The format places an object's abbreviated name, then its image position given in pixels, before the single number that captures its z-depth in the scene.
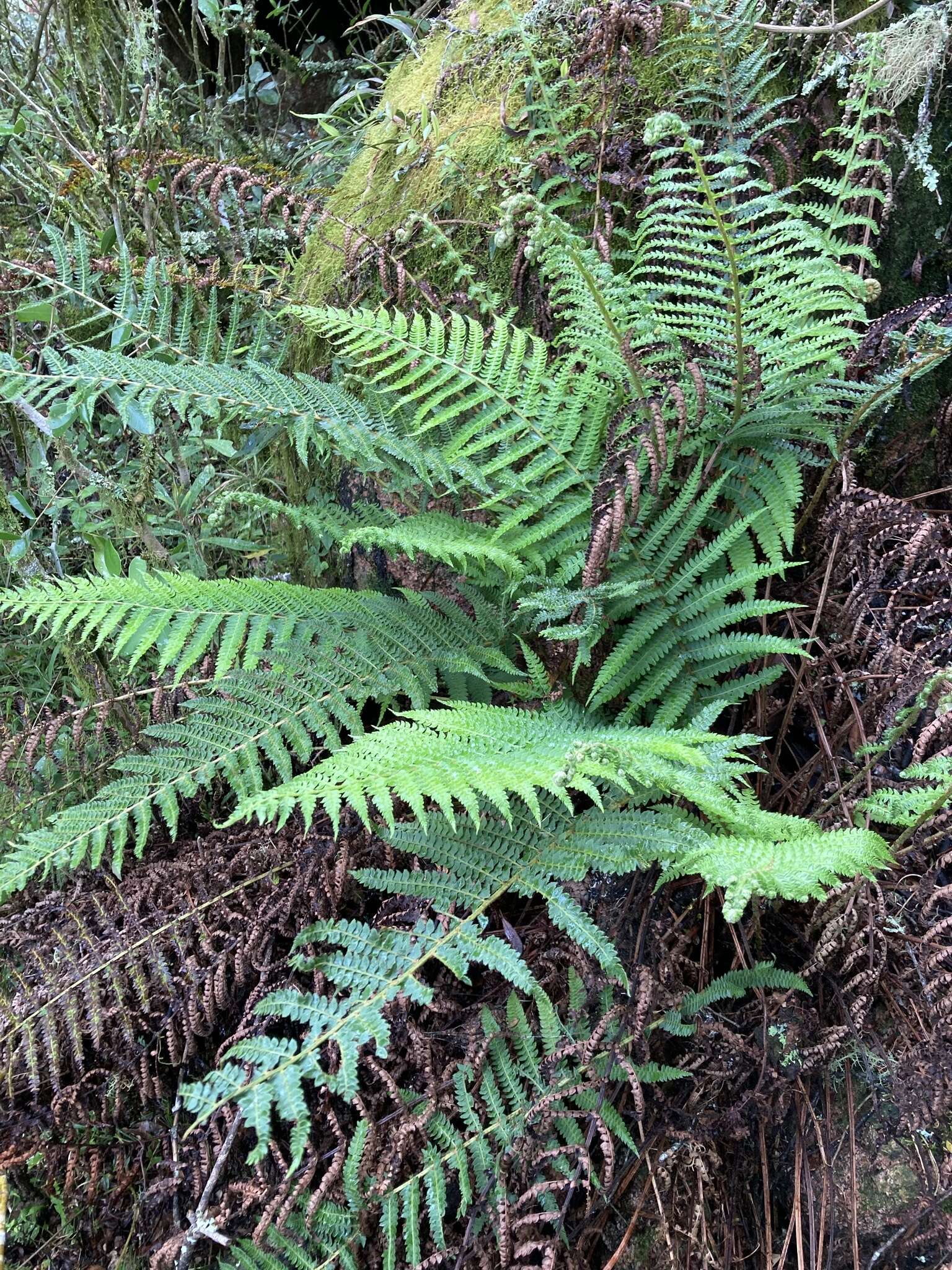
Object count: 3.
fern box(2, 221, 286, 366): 2.13
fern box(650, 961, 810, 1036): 1.58
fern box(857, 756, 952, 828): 1.49
